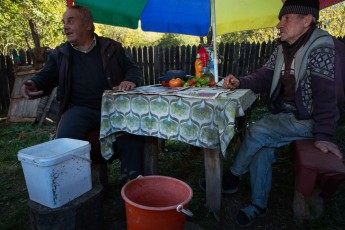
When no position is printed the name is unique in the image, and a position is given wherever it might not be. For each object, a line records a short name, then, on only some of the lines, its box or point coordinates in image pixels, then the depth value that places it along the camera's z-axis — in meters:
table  2.12
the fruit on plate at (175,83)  2.79
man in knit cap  2.30
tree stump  1.90
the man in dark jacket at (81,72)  2.94
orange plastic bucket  1.70
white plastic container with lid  1.84
